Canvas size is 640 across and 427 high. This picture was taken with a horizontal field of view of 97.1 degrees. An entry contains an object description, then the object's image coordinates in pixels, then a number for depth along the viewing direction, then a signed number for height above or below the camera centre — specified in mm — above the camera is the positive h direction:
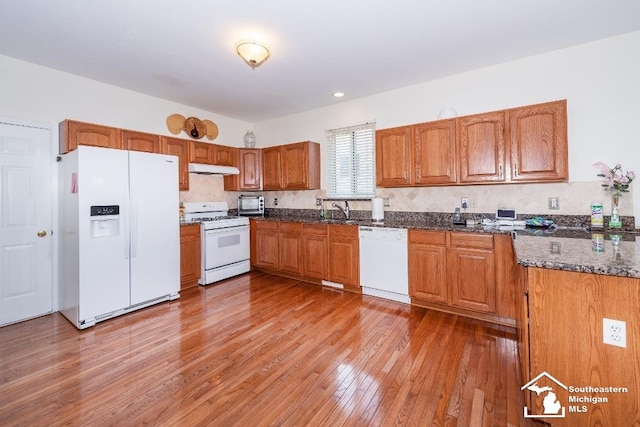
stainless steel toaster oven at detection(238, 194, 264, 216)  4922 +170
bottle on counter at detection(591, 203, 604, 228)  2543 -74
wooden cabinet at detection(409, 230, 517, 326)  2613 -621
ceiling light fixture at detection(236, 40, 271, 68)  2451 +1450
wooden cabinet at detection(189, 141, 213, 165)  4168 +972
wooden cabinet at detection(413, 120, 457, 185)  3094 +674
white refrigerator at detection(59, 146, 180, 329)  2746 -148
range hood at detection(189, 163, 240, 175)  4137 +722
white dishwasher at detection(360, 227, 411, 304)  3207 -592
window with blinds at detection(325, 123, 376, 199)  4113 +788
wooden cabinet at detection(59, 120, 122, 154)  3033 +934
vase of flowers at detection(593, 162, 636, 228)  2506 +228
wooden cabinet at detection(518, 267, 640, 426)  1240 -635
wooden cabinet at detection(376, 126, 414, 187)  3383 +684
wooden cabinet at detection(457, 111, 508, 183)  2834 +656
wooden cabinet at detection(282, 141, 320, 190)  4387 +774
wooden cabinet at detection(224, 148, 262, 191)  4844 +754
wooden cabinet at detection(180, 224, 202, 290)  3799 -536
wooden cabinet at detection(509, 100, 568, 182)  2559 +636
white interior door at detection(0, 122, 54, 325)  2852 -26
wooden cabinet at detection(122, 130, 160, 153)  3449 +969
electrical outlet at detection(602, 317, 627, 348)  1248 -555
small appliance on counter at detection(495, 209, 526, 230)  2875 -92
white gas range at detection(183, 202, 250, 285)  4004 -365
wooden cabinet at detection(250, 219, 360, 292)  3637 -512
